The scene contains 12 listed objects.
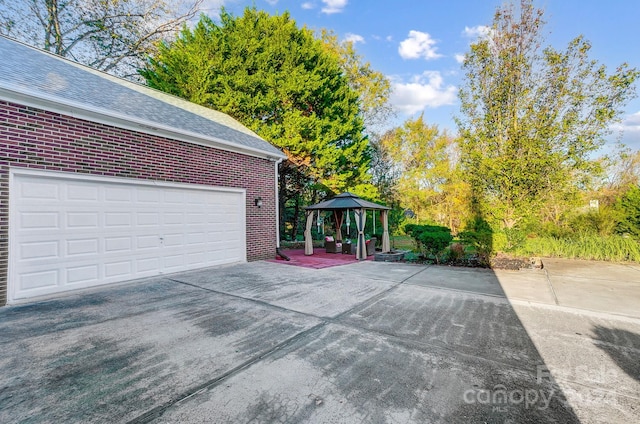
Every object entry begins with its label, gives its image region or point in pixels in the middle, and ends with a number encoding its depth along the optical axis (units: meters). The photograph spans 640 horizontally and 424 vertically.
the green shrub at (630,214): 8.71
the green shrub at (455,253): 8.19
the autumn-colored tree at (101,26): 13.13
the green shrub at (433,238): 7.88
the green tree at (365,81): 18.89
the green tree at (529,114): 8.29
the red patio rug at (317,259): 8.17
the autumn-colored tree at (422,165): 18.27
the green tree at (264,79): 13.23
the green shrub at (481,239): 7.79
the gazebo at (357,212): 9.41
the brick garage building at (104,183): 4.49
